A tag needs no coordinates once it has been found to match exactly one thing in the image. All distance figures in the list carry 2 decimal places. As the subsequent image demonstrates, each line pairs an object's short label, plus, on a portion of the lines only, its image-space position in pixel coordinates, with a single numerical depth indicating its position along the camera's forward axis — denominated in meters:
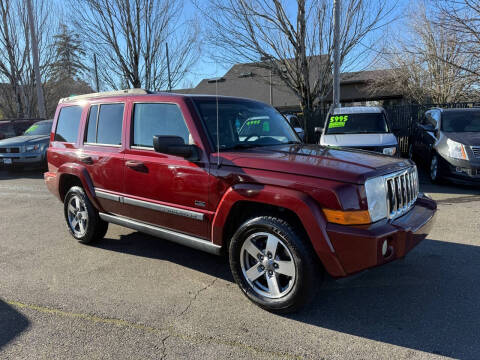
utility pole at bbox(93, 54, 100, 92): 15.34
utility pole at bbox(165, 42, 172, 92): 15.94
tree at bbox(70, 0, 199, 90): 14.30
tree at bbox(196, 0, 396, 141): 13.16
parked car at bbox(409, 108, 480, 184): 7.23
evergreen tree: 18.73
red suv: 2.69
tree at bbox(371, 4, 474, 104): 17.02
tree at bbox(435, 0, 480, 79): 11.10
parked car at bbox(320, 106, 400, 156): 8.06
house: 19.53
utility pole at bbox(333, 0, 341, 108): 10.76
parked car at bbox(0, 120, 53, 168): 11.12
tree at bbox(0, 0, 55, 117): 18.95
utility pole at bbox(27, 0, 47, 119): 15.53
